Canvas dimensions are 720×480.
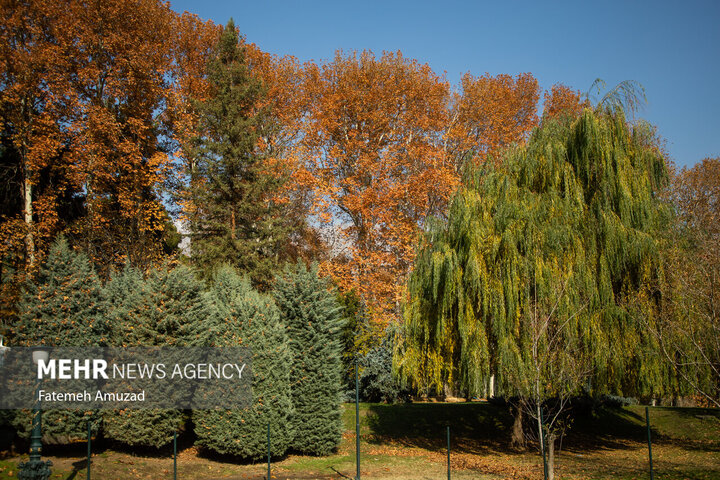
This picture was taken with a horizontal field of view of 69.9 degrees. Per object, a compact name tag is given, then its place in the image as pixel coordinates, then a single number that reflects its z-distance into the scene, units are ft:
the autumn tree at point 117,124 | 79.00
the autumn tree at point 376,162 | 93.20
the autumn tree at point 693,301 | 43.45
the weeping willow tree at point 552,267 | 50.29
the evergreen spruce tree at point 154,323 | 47.88
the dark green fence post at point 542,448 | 37.48
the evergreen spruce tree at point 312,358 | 55.77
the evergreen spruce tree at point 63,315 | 46.96
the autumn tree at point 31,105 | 72.69
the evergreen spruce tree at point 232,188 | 88.53
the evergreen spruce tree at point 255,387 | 50.47
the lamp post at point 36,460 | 35.35
